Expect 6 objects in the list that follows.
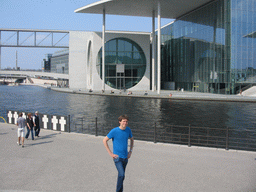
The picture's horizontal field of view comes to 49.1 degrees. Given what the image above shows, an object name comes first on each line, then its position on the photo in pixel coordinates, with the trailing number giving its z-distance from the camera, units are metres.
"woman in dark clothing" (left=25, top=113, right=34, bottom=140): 12.48
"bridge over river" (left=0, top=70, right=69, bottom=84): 94.06
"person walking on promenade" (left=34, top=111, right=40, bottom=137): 13.05
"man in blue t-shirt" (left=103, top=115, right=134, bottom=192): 5.86
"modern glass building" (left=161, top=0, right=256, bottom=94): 46.12
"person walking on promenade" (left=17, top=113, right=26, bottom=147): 11.13
